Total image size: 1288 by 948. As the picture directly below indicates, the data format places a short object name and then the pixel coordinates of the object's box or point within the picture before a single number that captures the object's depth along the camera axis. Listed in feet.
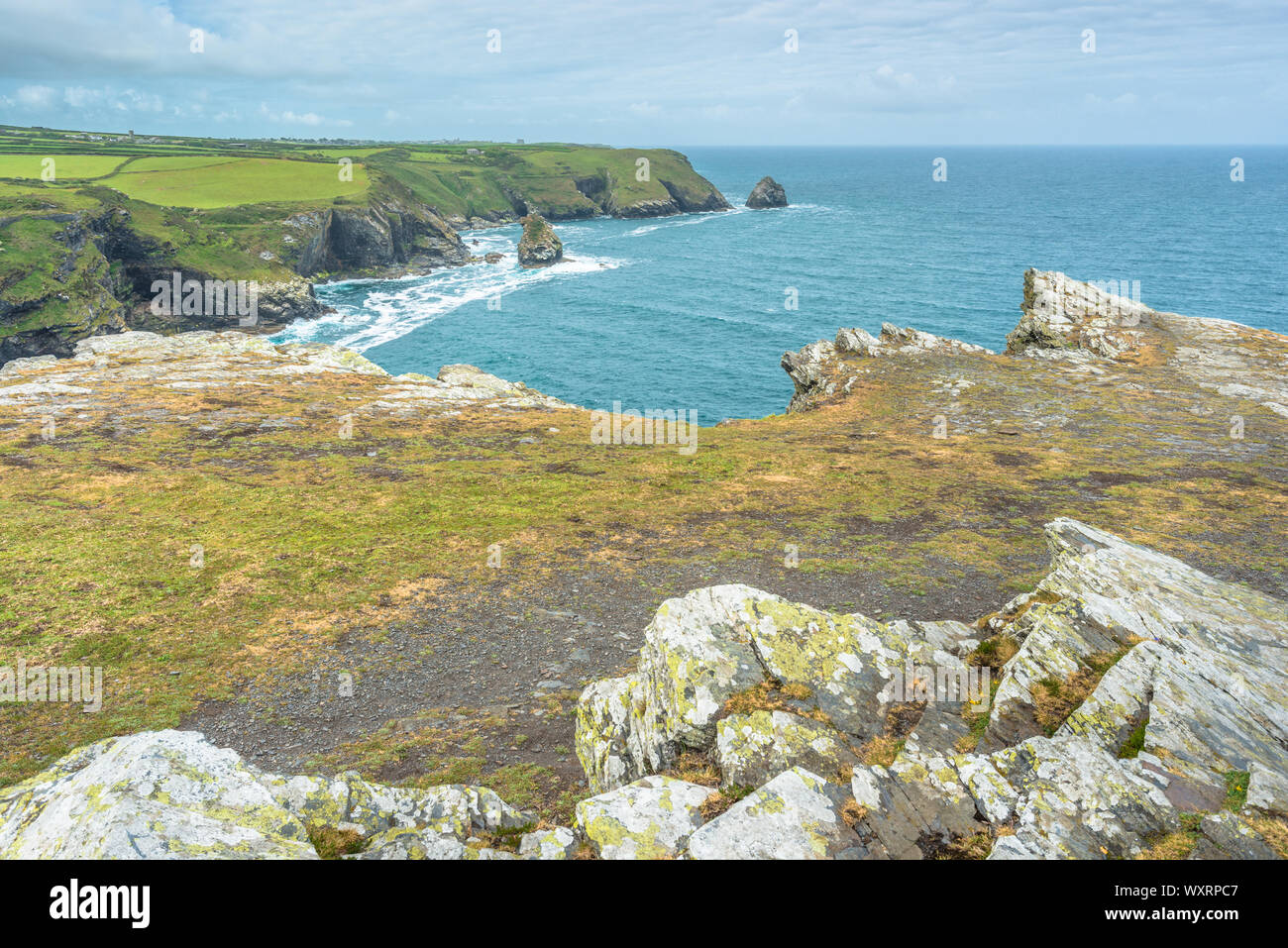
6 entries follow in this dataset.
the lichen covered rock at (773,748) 45.62
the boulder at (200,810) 33.22
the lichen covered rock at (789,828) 37.29
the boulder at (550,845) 41.37
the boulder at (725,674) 52.54
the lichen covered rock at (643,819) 40.34
